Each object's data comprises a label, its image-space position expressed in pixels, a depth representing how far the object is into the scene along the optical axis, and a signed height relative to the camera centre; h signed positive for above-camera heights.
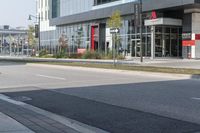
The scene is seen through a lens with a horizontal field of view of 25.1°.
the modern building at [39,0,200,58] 53.88 +2.87
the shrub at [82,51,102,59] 61.09 -1.05
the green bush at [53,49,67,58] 71.88 -1.23
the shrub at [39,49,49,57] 82.69 -1.05
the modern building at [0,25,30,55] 127.39 +1.54
